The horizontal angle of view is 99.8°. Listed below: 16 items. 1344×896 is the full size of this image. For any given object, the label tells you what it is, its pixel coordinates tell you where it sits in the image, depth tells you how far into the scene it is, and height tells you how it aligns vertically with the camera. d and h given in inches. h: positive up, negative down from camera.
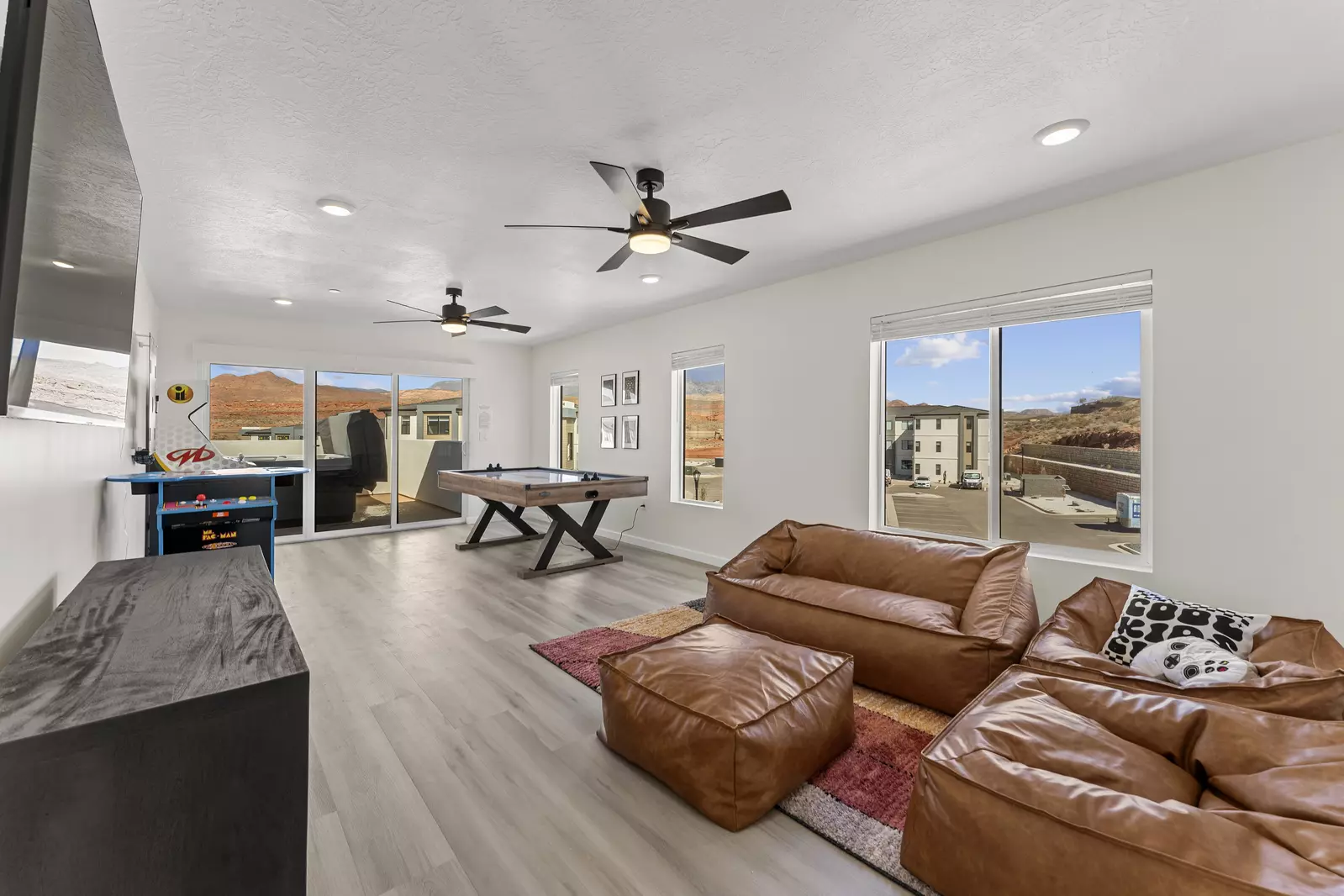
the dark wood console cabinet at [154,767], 31.0 -19.4
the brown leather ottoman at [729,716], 69.4 -35.4
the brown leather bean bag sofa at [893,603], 95.4 -30.3
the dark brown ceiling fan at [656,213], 94.8 +41.8
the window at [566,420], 285.9 +14.6
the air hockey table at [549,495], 181.3 -15.8
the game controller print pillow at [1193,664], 75.9 -30.0
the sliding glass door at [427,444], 278.1 +2.0
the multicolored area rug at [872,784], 66.0 -45.3
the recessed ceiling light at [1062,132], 90.2 +52.1
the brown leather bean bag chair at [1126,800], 45.3 -32.1
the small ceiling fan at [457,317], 183.3 +43.5
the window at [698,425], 210.5 +9.2
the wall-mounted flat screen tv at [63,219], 37.1 +19.0
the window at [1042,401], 122.6 +12.1
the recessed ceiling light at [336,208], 119.2 +51.4
